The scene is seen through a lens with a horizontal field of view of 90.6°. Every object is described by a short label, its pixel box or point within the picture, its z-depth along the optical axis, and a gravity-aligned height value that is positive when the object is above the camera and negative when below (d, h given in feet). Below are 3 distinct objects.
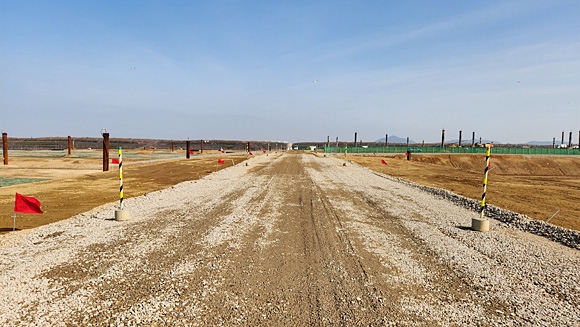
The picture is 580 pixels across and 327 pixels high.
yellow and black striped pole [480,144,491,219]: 26.39 -2.59
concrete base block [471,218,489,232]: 26.08 -6.52
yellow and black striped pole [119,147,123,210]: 28.99 -4.90
